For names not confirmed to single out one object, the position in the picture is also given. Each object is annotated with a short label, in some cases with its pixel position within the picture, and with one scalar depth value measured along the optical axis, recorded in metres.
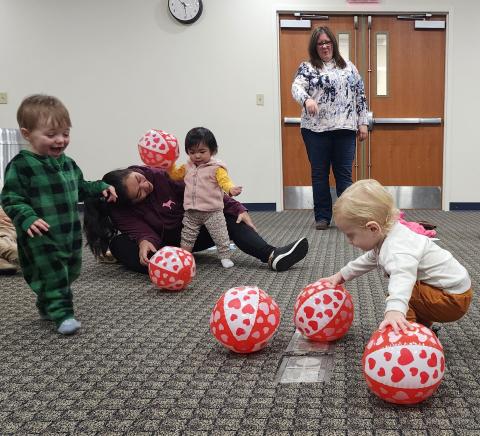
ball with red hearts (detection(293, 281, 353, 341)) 1.33
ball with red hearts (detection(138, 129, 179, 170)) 2.56
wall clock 4.71
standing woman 3.31
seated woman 2.28
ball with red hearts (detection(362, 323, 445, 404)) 0.98
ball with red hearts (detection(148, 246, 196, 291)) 1.92
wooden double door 4.78
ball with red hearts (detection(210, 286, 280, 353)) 1.28
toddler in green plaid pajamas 1.44
